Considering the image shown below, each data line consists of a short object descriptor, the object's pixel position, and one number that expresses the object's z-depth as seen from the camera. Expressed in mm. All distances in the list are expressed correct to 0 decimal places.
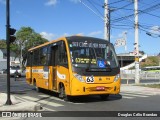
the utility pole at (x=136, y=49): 16301
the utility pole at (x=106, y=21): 15153
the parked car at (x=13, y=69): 29382
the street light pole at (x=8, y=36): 7365
